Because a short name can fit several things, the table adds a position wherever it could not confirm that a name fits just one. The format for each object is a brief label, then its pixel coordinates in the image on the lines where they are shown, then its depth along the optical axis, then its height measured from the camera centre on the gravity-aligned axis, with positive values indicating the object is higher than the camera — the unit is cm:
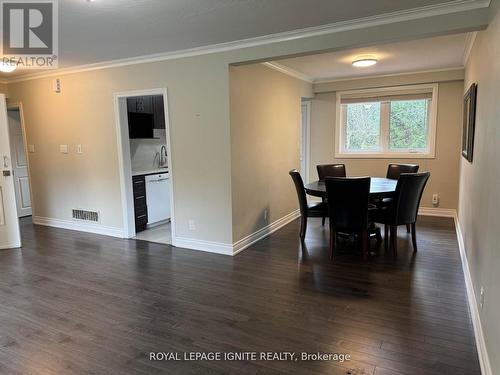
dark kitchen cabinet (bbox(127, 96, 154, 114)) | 530 +63
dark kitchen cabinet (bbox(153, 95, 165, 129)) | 573 +53
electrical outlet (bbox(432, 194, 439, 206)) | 575 -104
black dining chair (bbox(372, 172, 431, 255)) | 374 -77
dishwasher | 525 -84
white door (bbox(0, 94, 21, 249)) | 427 -67
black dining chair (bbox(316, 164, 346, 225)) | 532 -48
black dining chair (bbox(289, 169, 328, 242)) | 424 -86
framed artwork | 323 +15
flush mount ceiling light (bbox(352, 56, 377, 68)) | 447 +102
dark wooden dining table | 381 -59
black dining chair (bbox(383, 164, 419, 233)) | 487 -46
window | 570 +28
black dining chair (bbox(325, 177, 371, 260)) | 353 -71
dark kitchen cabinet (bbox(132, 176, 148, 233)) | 500 -87
